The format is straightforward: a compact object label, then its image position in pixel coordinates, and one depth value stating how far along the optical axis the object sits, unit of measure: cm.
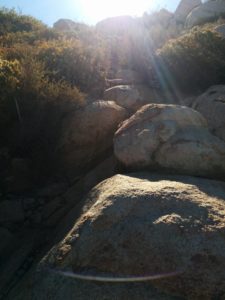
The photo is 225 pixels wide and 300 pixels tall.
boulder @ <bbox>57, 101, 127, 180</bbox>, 526
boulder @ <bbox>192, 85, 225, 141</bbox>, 494
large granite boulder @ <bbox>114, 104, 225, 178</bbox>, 402
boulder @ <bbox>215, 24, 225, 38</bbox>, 851
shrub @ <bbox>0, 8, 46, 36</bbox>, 1199
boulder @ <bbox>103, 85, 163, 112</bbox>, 594
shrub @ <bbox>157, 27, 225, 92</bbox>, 644
